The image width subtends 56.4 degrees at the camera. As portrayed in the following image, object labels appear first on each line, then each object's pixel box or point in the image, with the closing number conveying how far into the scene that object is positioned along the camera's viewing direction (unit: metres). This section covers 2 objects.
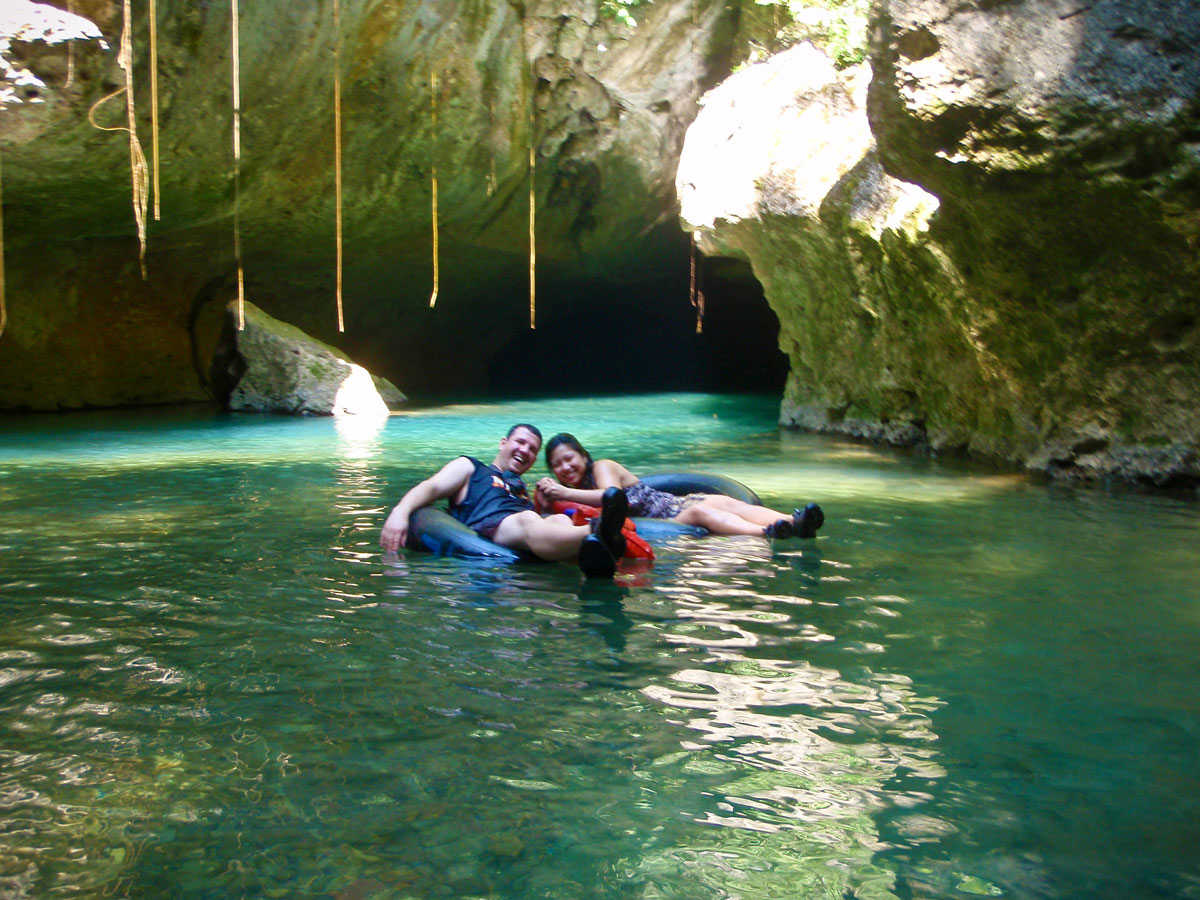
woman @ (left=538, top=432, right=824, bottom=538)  6.78
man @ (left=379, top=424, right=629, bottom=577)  6.08
